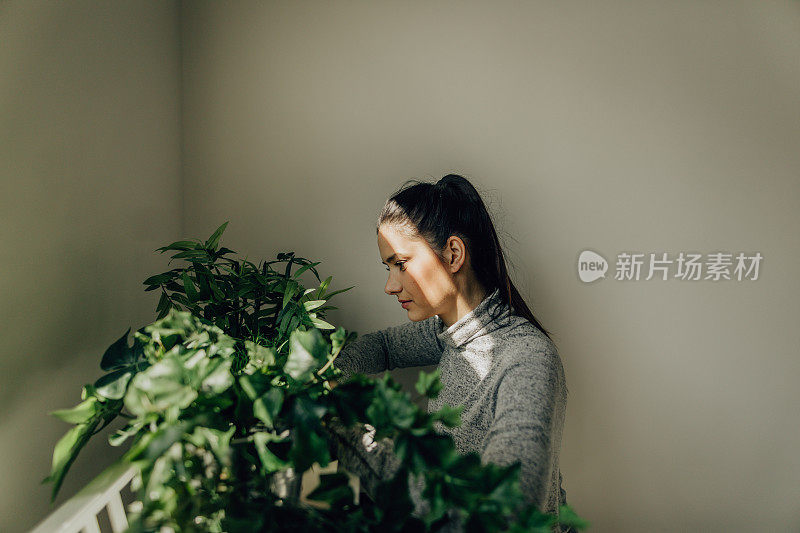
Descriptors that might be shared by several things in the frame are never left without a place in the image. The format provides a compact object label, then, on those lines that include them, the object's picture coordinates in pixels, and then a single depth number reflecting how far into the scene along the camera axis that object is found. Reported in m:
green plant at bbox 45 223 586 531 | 0.56
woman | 1.09
